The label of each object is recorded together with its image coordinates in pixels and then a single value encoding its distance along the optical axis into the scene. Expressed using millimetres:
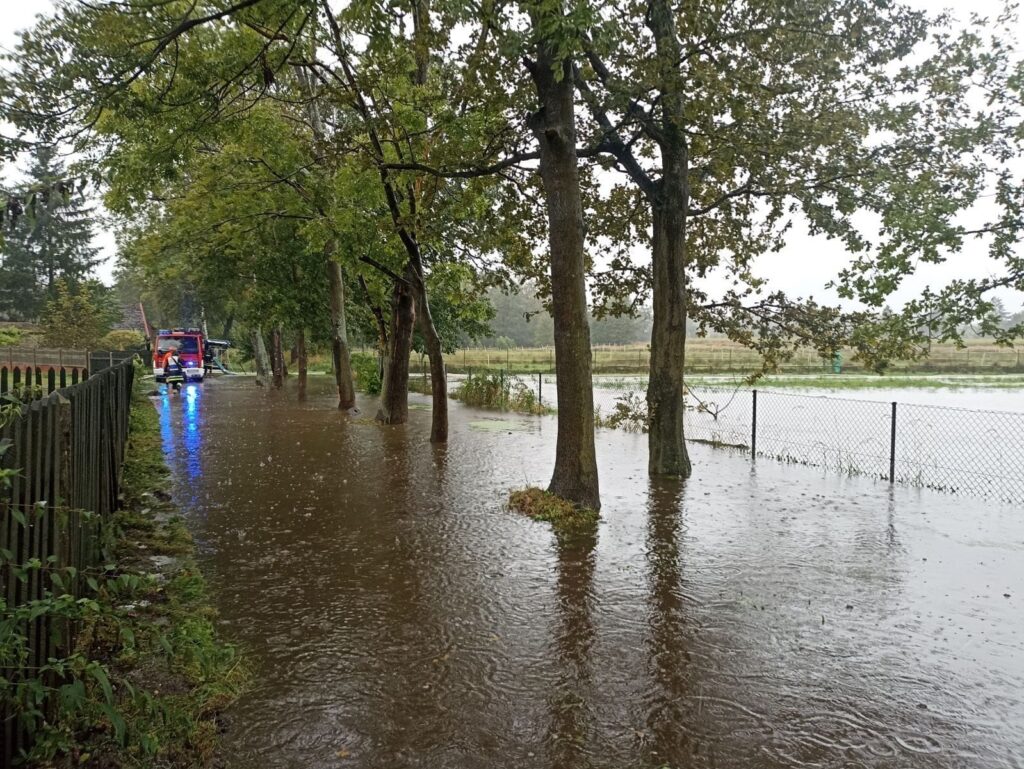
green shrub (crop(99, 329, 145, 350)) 45259
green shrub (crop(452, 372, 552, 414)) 21547
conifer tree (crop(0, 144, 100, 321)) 55531
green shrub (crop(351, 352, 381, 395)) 27719
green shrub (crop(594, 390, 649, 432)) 13562
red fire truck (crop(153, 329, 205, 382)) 36750
